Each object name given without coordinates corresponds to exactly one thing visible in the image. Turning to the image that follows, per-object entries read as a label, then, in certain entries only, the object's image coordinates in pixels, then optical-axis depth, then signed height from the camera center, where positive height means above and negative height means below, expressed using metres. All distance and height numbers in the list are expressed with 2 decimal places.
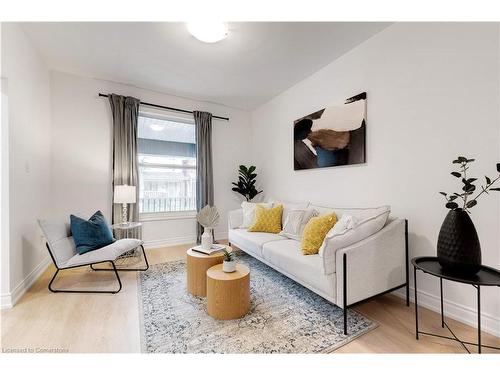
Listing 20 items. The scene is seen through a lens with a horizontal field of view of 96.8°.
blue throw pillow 2.45 -0.54
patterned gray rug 1.49 -1.08
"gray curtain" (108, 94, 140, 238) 3.47 +0.66
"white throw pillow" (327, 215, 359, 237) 1.97 -0.35
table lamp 3.18 -0.11
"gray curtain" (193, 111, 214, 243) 4.14 +0.44
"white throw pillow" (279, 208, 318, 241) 2.70 -0.45
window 3.92 +0.41
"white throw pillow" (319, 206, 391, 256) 1.73 -0.38
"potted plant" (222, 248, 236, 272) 1.92 -0.68
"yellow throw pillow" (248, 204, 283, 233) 3.12 -0.49
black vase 1.38 -0.39
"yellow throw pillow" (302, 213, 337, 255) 2.17 -0.47
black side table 1.31 -0.57
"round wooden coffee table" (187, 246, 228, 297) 2.19 -0.84
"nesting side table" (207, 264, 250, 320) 1.79 -0.90
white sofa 1.71 -0.67
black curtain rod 3.47 +1.39
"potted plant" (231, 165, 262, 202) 4.40 +0.04
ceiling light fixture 2.09 +1.51
